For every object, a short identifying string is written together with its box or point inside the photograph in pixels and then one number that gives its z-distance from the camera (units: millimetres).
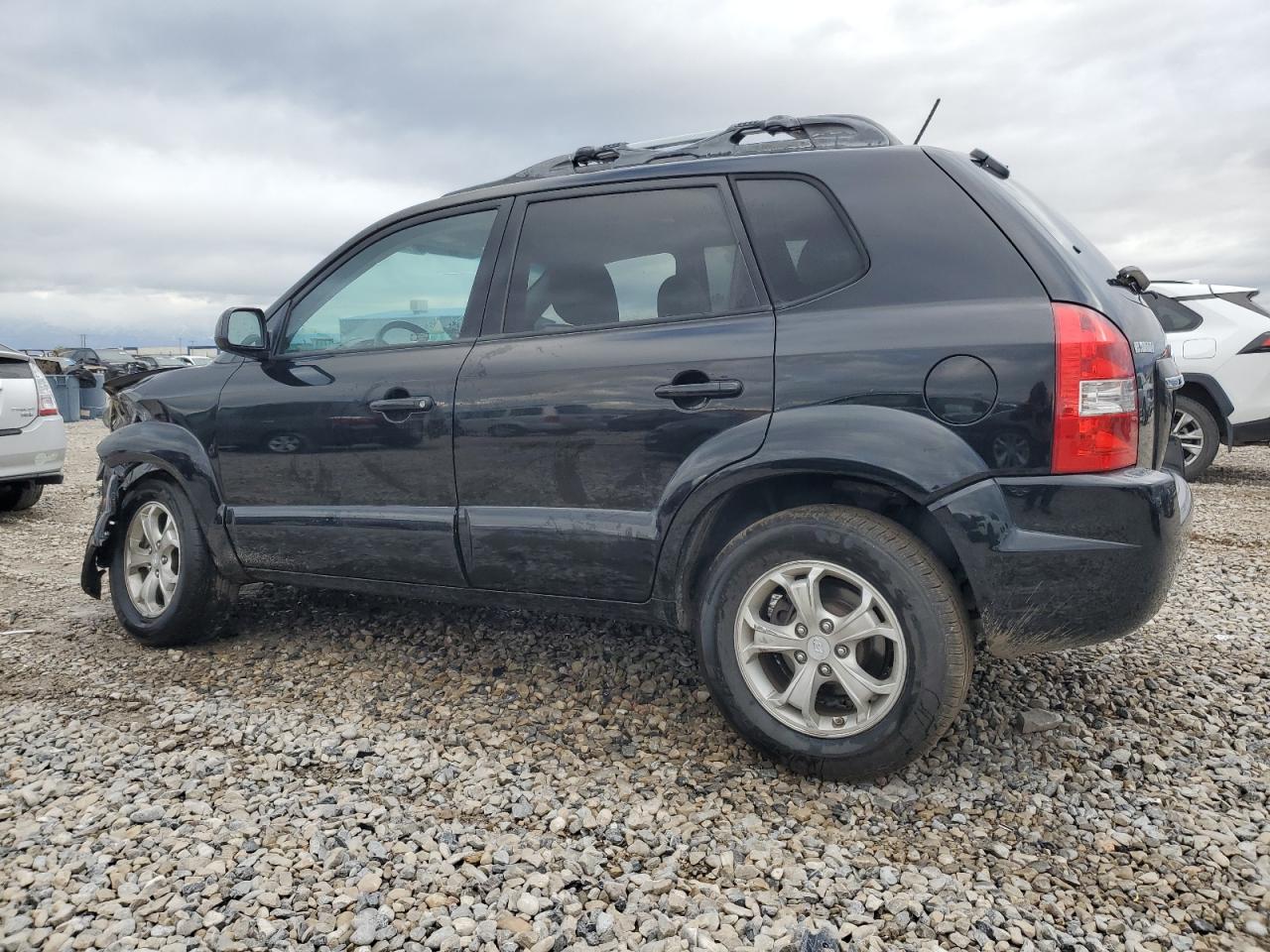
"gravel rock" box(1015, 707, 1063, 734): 2891
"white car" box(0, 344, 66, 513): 7309
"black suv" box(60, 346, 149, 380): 24828
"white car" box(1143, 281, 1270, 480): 7547
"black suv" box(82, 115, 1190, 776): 2350
